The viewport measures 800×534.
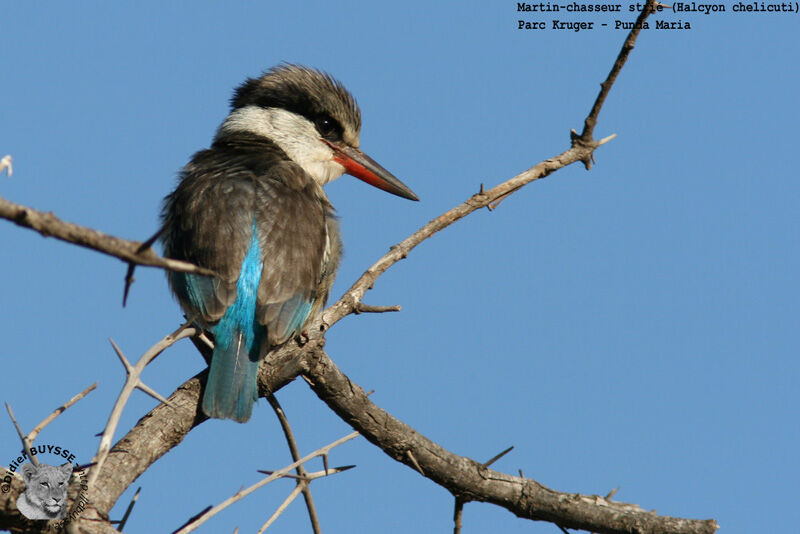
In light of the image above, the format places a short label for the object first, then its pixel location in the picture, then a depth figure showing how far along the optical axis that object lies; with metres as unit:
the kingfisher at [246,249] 6.19
